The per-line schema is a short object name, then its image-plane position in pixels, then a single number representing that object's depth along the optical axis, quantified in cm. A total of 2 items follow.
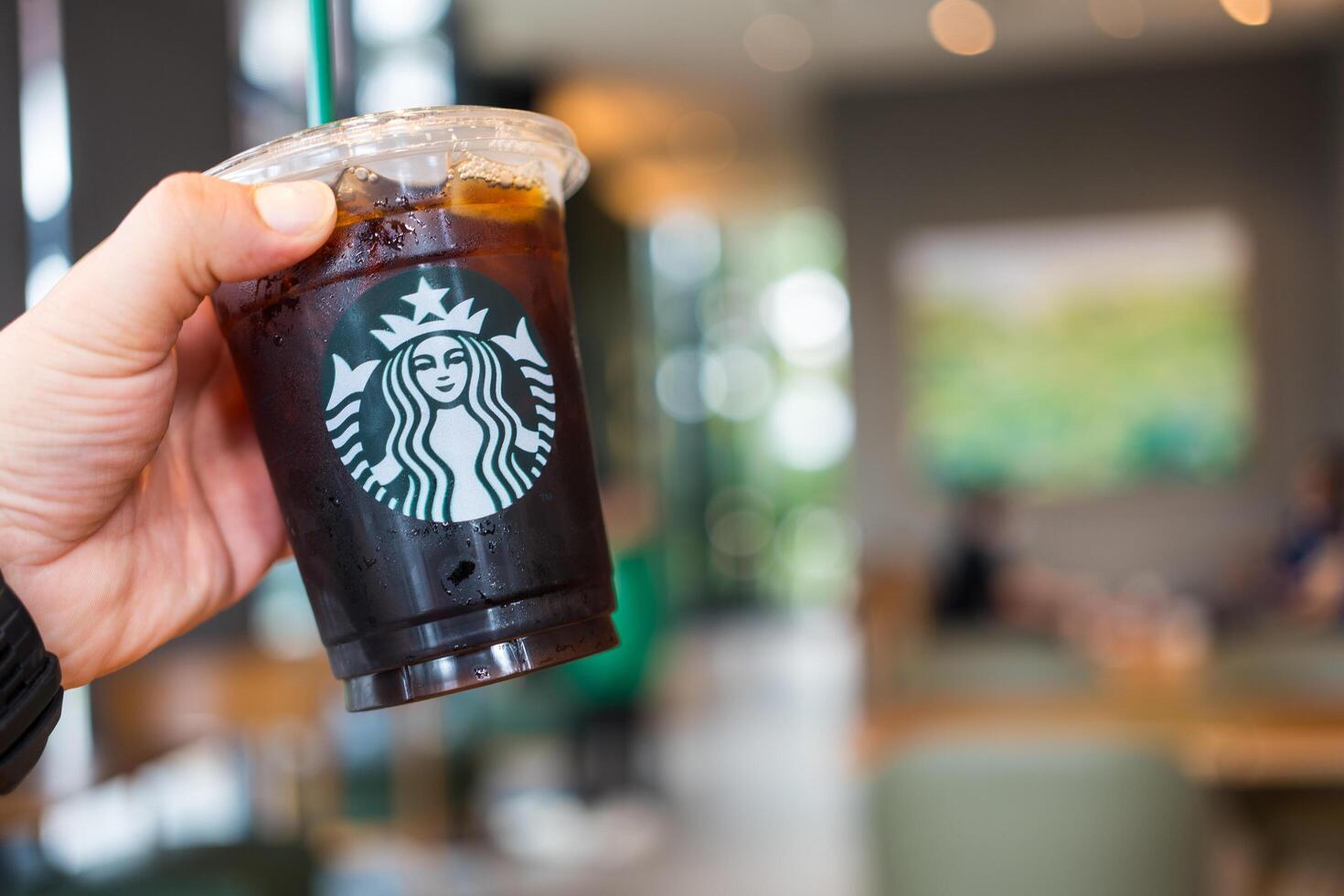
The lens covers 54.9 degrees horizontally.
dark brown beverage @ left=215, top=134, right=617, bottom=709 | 63
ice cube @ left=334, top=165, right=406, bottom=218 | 66
